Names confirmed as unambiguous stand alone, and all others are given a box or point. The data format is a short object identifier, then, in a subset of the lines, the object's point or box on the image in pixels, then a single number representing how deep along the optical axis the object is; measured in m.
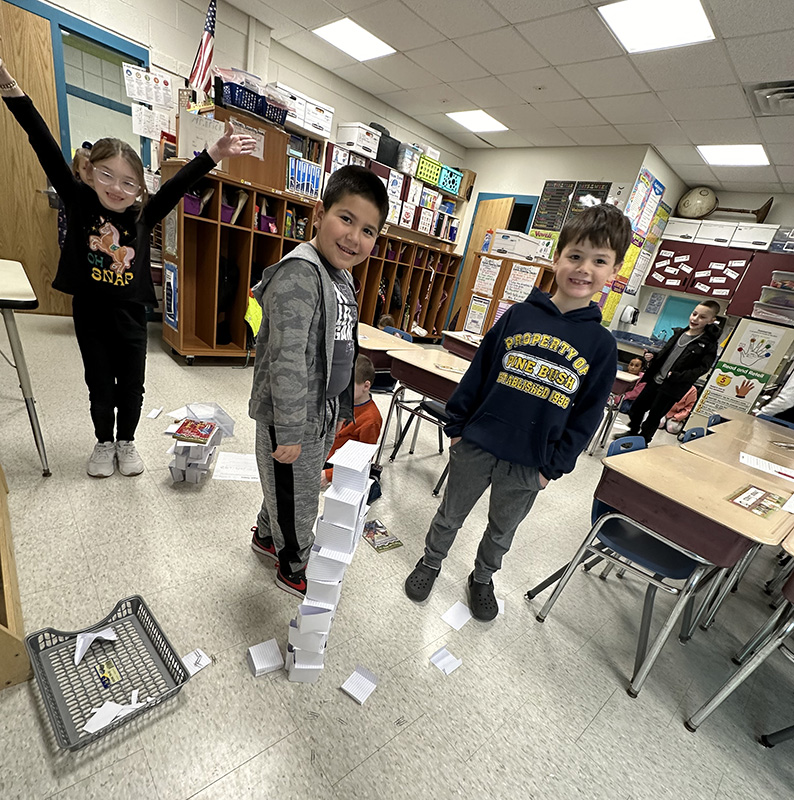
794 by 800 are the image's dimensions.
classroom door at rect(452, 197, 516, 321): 5.68
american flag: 3.20
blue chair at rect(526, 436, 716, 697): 1.23
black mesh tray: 0.93
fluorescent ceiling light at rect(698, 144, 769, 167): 4.06
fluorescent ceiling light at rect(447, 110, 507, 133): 4.86
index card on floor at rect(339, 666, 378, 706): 1.13
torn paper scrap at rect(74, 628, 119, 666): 1.04
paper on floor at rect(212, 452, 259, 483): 2.00
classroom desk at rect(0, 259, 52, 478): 1.32
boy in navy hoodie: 1.15
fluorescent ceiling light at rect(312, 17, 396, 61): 3.62
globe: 5.14
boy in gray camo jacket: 1.00
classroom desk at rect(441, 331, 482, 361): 3.36
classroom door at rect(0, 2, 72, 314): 2.94
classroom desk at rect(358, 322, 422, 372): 2.45
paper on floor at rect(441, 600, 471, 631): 1.45
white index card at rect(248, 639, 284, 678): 1.14
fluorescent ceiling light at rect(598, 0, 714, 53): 2.50
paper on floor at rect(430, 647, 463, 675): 1.28
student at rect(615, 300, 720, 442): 3.16
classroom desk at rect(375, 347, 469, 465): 2.14
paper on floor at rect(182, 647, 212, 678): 1.11
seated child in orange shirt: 1.96
